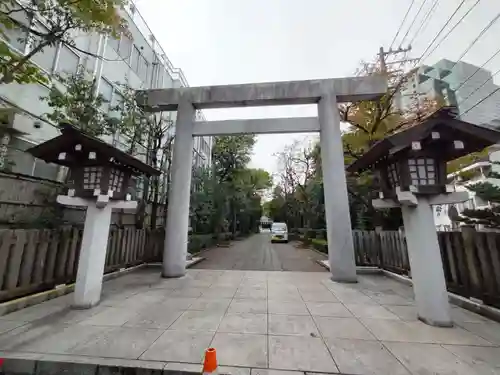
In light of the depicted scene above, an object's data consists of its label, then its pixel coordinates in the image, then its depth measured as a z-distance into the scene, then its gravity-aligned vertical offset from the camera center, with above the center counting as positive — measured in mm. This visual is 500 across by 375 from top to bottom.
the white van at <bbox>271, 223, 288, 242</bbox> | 22062 -305
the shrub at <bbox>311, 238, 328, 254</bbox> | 11885 -887
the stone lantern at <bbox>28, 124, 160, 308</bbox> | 4172 +810
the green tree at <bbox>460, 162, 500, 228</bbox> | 4336 +445
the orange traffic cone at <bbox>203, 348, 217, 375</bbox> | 1668 -980
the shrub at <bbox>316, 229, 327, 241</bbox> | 15977 -279
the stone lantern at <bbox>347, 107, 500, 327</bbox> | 3480 +798
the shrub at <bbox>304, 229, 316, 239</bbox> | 18250 -246
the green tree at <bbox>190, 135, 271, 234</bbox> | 14398 +3288
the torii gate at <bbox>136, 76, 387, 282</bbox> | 6594 +3250
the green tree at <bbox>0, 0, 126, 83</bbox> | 3881 +3957
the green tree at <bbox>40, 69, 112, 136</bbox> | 6457 +3624
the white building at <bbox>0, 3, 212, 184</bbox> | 6328 +6016
